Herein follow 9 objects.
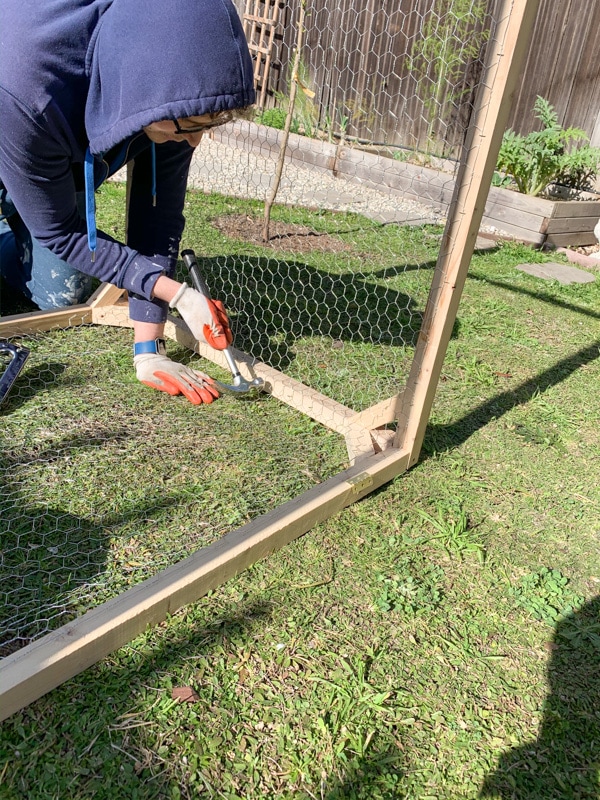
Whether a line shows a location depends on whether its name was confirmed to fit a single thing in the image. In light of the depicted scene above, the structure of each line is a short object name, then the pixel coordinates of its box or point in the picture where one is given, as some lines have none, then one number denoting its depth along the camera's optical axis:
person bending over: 1.29
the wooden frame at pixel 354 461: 1.21
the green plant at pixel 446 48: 4.04
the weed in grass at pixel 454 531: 1.74
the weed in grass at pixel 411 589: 1.54
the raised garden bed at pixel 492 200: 4.67
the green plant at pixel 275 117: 5.84
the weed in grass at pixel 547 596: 1.58
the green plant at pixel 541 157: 4.89
